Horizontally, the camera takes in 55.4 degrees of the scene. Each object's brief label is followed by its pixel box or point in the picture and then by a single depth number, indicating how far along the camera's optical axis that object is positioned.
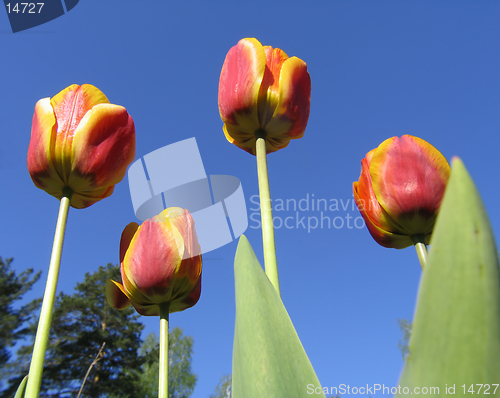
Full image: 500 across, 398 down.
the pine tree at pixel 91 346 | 8.89
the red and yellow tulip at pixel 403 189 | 0.22
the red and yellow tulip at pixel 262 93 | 0.23
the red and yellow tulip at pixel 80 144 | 0.24
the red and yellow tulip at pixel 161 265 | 0.25
